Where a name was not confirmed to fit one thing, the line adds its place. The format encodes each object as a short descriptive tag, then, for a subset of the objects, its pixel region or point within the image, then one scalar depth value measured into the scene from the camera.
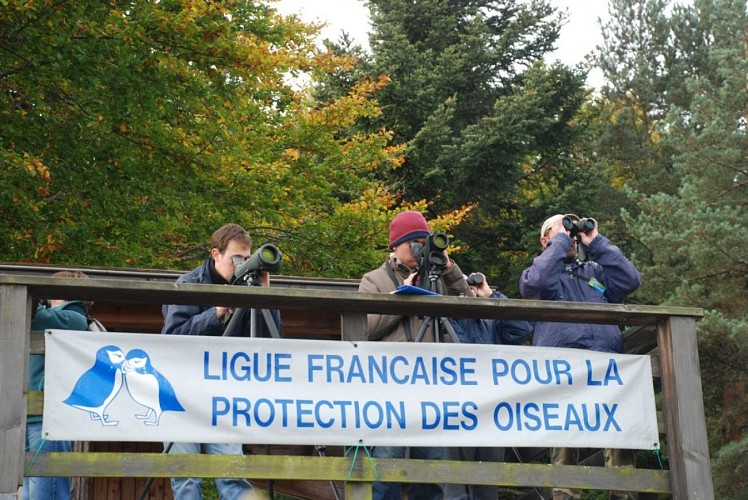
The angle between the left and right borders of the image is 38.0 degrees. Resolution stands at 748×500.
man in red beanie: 5.98
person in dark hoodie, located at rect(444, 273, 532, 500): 6.05
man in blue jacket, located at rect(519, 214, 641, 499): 6.33
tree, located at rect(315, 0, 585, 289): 25.09
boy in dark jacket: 5.57
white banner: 5.30
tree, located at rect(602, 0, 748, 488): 22.39
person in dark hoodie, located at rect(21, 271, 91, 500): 5.72
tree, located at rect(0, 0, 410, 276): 13.83
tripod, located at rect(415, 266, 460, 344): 6.00
